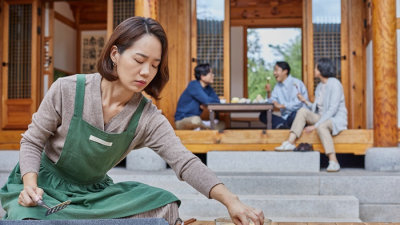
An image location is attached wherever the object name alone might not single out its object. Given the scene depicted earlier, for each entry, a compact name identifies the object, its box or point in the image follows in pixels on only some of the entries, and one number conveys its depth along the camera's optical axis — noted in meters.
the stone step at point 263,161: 5.74
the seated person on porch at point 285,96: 6.78
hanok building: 5.74
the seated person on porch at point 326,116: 5.92
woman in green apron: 2.03
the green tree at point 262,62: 13.79
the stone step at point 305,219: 4.33
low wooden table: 6.39
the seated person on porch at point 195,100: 6.65
